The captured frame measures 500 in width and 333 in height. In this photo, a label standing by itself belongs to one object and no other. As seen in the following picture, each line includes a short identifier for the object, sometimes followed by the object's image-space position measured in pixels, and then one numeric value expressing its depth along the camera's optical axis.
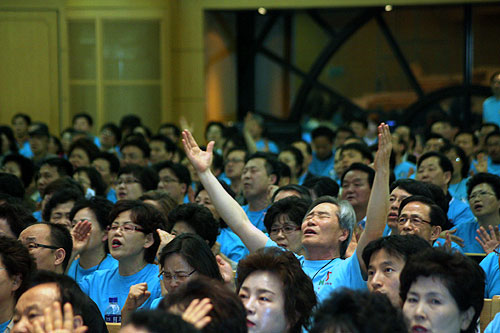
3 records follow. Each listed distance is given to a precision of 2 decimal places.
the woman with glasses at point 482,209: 11.47
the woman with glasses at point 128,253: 8.78
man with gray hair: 7.34
